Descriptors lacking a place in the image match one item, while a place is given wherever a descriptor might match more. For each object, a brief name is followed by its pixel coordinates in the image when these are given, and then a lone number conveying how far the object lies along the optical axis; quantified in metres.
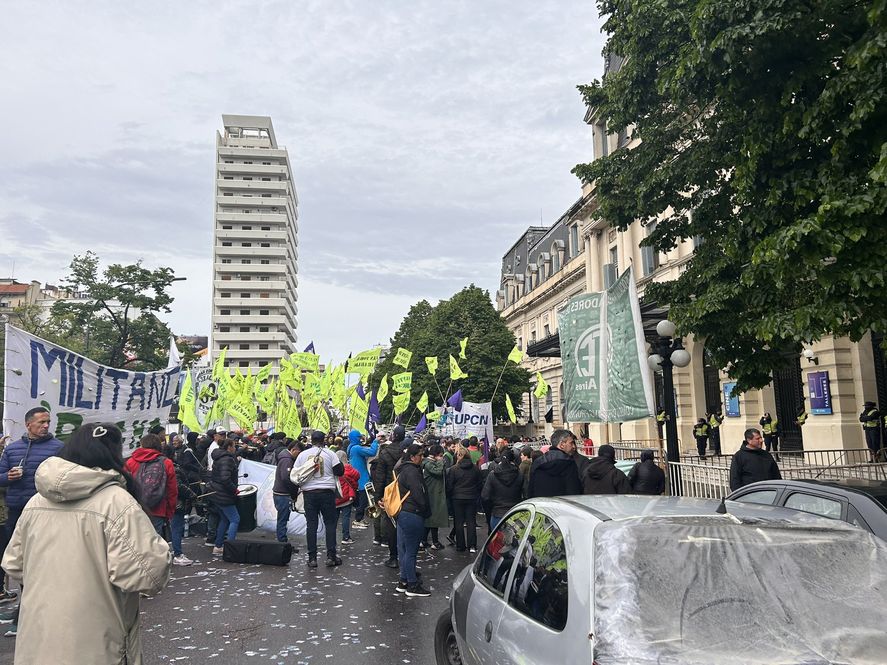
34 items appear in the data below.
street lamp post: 11.67
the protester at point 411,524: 8.02
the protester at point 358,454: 12.47
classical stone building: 17.25
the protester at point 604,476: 8.05
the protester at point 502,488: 9.49
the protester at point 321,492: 9.31
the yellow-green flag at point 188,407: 18.47
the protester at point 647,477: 8.72
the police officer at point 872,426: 14.95
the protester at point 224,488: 10.06
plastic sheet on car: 2.62
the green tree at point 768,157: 6.90
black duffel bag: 9.41
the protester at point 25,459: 6.34
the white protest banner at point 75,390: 7.84
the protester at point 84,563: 3.17
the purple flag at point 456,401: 23.90
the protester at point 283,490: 10.35
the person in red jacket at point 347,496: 10.58
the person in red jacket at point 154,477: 8.29
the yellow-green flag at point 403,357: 25.34
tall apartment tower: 93.94
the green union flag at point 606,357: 8.59
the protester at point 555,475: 8.59
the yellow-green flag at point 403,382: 23.39
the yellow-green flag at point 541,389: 30.35
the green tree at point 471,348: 45.66
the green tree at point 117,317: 35.06
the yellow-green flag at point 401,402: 22.29
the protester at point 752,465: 8.53
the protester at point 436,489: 10.12
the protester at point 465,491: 10.38
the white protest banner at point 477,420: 18.27
